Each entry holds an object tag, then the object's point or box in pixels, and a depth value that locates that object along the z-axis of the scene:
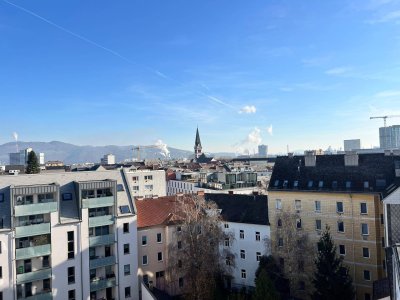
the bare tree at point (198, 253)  46.09
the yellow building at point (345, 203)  45.81
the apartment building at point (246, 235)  54.19
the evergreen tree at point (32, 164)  85.25
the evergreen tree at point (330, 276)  41.41
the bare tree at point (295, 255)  45.69
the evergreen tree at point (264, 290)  39.83
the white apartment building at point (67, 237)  43.53
